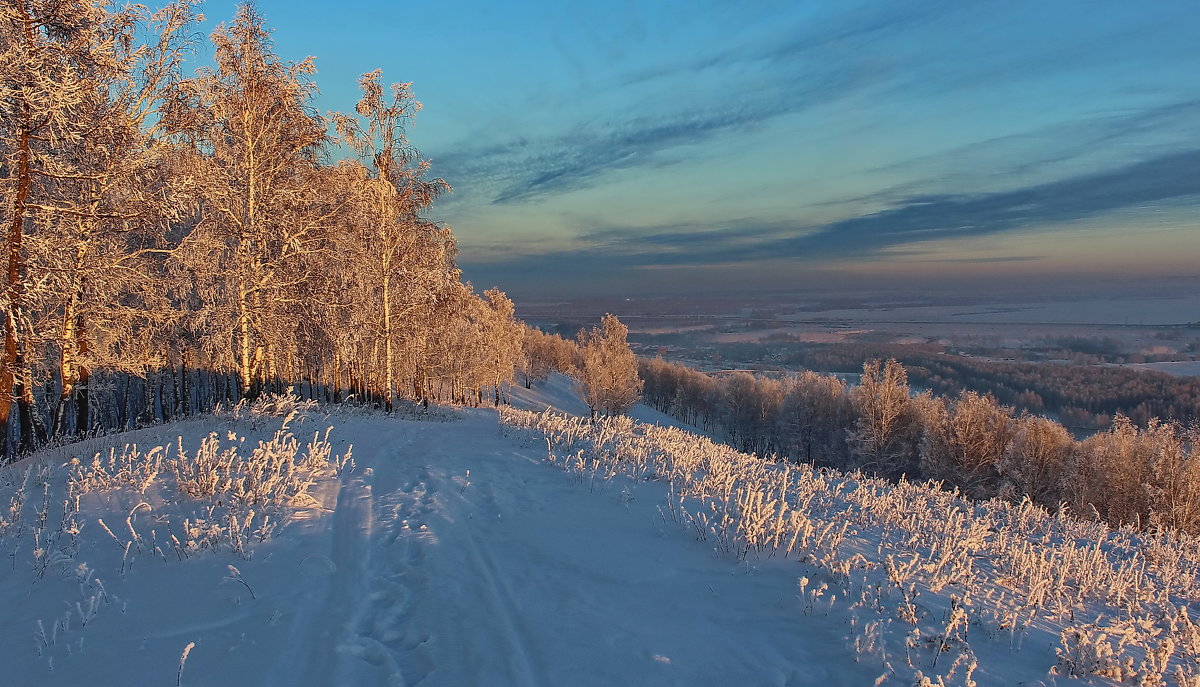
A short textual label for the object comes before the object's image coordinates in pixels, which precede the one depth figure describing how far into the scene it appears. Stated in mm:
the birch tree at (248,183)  13656
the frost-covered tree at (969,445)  36531
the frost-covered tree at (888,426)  42469
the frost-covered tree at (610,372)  45594
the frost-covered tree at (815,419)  54312
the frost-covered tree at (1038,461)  32719
